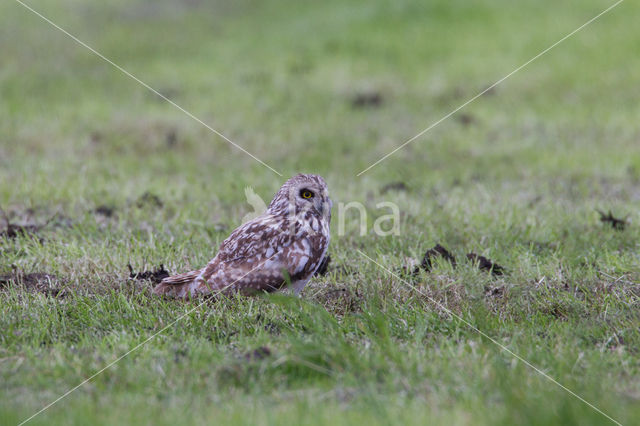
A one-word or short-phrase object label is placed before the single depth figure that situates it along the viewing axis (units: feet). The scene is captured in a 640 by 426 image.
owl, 32.30
